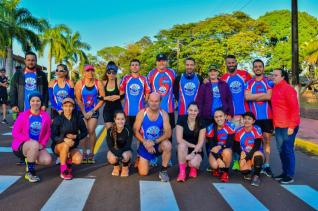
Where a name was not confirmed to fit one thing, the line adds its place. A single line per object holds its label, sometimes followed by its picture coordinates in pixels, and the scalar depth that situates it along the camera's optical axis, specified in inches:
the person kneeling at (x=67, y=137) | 254.7
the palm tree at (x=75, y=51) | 2224.4
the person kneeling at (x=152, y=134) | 265.0
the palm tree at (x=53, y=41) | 1952.1
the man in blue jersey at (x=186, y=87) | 303.3
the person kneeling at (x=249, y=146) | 256.6
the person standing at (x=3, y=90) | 614.3
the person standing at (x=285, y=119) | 254.2
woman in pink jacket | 246.7
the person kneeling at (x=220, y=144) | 261.7
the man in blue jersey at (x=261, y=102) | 283.4
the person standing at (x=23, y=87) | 297.5
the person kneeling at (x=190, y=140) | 260.2
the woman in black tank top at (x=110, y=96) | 303.0
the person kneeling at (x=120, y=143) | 261.4
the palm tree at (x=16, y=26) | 1175.0
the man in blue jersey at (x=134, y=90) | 305.4
